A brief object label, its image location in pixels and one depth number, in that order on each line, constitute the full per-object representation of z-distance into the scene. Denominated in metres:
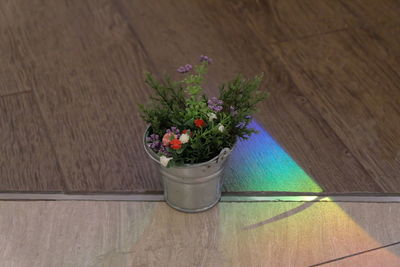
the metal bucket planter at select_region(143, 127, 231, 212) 0.98
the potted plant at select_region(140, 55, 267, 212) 0.96
